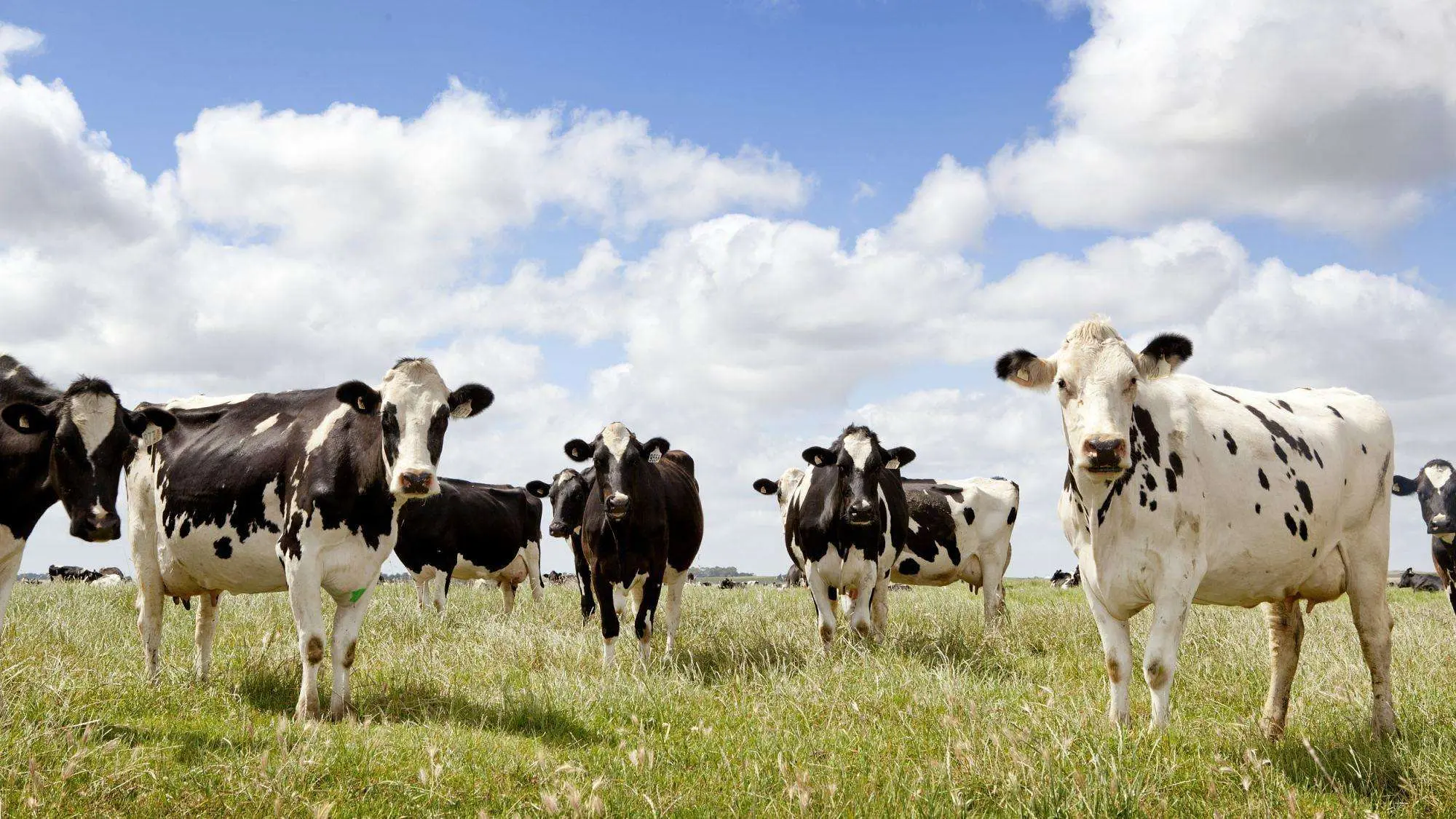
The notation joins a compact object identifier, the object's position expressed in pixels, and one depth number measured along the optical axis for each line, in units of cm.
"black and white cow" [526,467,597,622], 1548
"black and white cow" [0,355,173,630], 707
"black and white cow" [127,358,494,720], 809
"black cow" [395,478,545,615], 1842
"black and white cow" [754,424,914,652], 1177
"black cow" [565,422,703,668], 1113
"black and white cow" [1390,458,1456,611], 1233
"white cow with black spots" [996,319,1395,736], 638
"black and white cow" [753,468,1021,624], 1645
